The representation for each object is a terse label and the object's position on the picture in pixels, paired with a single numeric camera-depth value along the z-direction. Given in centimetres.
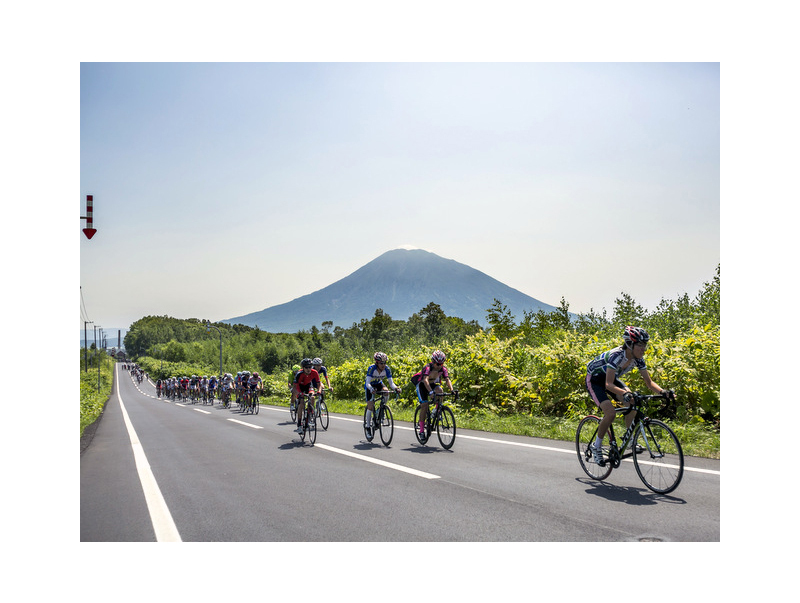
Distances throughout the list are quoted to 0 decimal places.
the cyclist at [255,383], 2570
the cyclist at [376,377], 1160
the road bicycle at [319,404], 1299
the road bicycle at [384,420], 1155
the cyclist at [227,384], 3294
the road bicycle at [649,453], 643
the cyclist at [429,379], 1055
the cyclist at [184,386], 4881
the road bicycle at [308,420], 1259
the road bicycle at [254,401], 2548
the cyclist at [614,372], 654
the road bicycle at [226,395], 3309
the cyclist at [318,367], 1449
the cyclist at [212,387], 3775
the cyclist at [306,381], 1285
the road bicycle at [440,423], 1062
